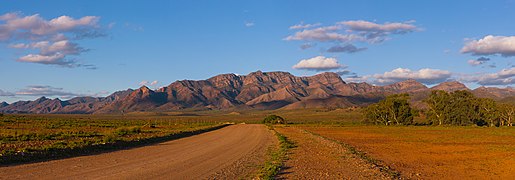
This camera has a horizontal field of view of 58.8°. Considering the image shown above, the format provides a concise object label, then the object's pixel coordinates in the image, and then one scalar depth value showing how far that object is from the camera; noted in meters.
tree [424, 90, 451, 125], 110.31
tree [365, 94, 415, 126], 111.62
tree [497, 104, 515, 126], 106.06
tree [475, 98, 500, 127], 106.75
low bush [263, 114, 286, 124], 133.88
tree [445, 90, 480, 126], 108.69
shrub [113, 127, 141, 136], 46.09
